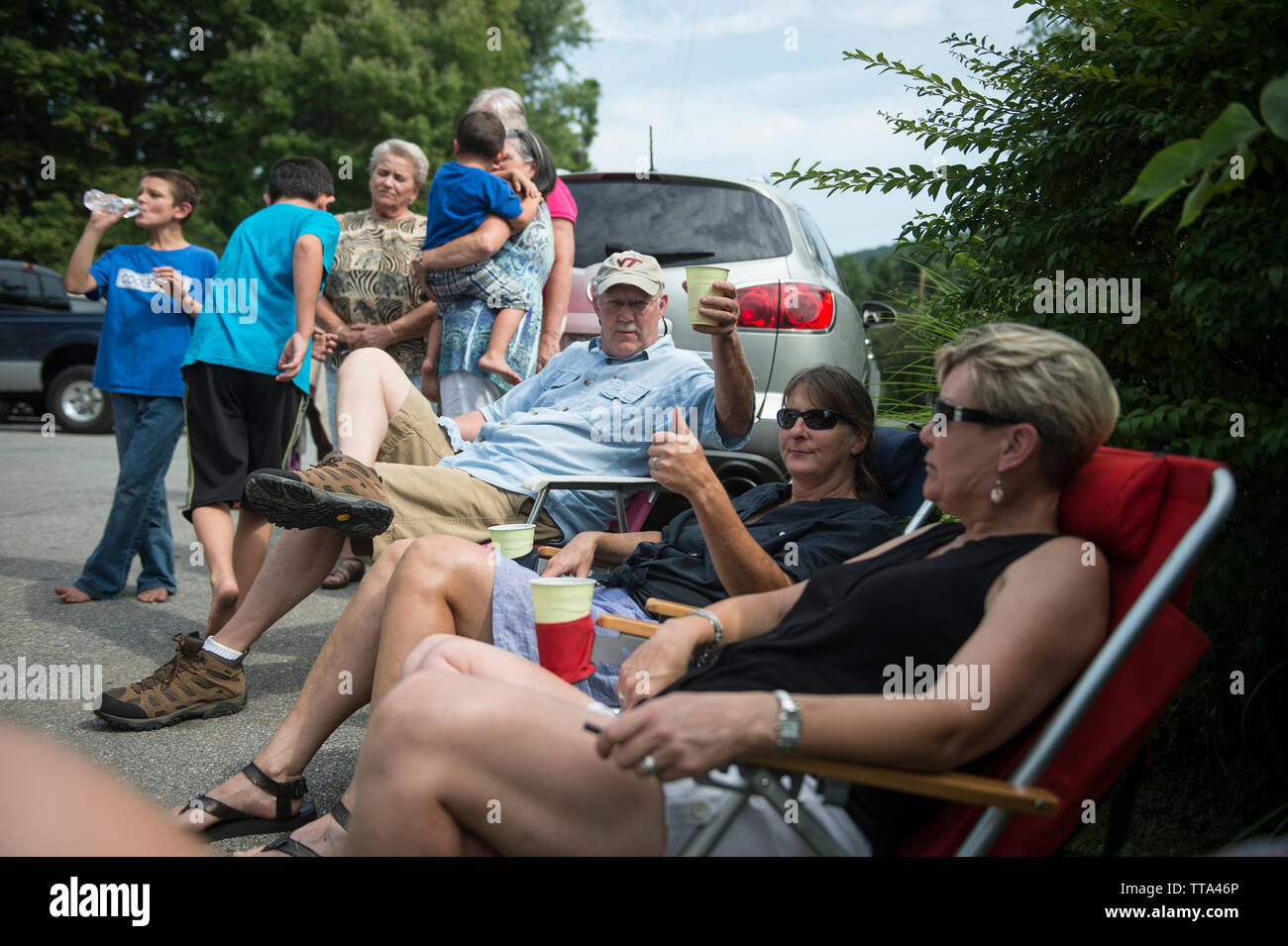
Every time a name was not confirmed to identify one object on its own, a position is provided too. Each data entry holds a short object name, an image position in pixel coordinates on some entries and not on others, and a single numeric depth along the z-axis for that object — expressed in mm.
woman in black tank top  1585
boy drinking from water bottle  4879
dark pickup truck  13148
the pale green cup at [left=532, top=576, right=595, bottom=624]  2246
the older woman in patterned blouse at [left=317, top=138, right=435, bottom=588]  4820
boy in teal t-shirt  4199
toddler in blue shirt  4117
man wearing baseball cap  3289
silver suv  4797
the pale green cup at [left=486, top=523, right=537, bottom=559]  2840
